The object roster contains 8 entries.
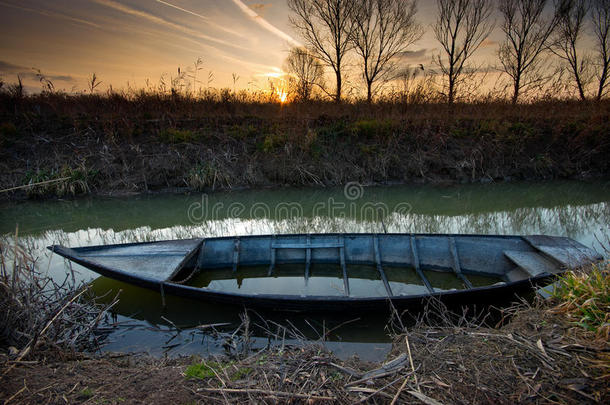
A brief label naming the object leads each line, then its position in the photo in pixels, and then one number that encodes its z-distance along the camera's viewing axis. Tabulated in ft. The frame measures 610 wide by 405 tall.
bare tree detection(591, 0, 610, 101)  66.69
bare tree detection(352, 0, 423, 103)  65.21
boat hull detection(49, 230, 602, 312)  14.07
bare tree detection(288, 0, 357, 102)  66.28
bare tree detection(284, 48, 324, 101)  62.54
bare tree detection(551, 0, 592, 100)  69.21
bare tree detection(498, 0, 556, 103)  69.77
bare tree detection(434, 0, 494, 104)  66.23
